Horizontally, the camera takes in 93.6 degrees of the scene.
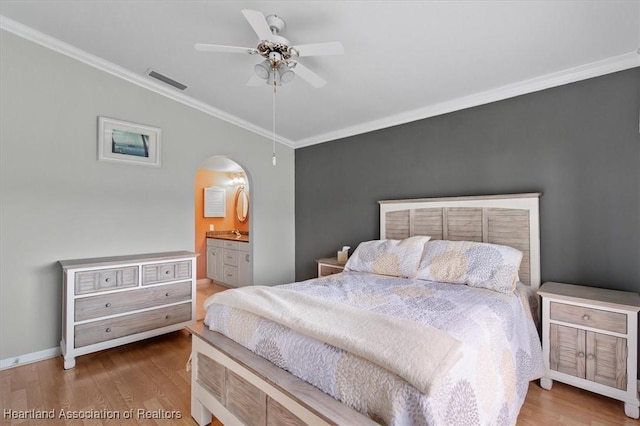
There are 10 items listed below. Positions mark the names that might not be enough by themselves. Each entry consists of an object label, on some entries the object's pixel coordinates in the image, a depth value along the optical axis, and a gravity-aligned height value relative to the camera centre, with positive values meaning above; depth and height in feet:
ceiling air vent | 10.26 +4.75
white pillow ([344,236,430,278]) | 8.80 -1.35
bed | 3.66 -1.92
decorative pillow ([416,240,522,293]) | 7.27 -1.32
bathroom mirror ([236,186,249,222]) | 19.74 +0.62
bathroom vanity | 15.43 -2.54
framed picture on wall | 10.14 +2.51
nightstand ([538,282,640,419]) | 6.23 -2.78
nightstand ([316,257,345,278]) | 11.72 -2.13
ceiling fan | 6.17 +3.59
